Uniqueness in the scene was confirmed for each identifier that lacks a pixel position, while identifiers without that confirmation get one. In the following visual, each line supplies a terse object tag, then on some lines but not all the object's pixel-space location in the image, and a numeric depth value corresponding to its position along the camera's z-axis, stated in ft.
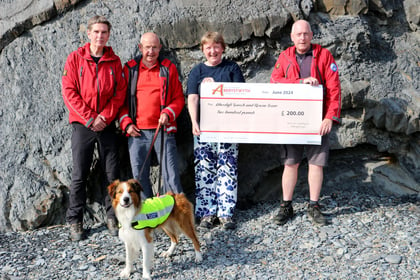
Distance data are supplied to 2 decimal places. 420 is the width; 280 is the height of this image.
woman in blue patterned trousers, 19.42
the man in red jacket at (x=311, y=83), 18.47
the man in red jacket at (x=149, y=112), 19.19
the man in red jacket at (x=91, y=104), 18.54
